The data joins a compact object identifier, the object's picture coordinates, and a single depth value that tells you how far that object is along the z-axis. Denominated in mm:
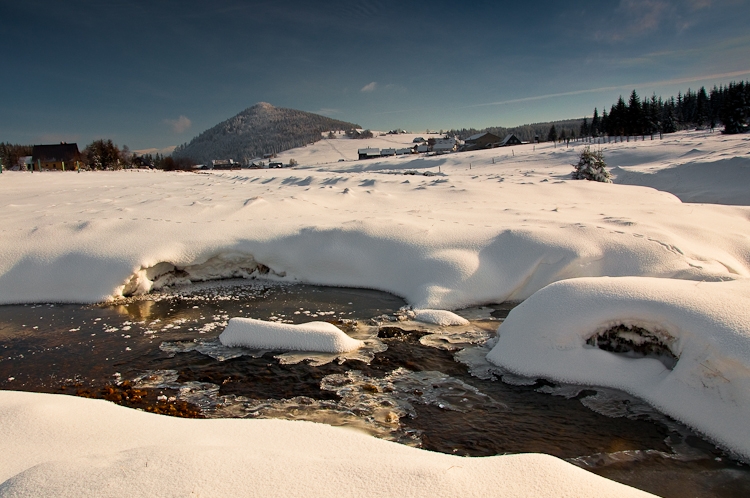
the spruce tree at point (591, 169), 28094
